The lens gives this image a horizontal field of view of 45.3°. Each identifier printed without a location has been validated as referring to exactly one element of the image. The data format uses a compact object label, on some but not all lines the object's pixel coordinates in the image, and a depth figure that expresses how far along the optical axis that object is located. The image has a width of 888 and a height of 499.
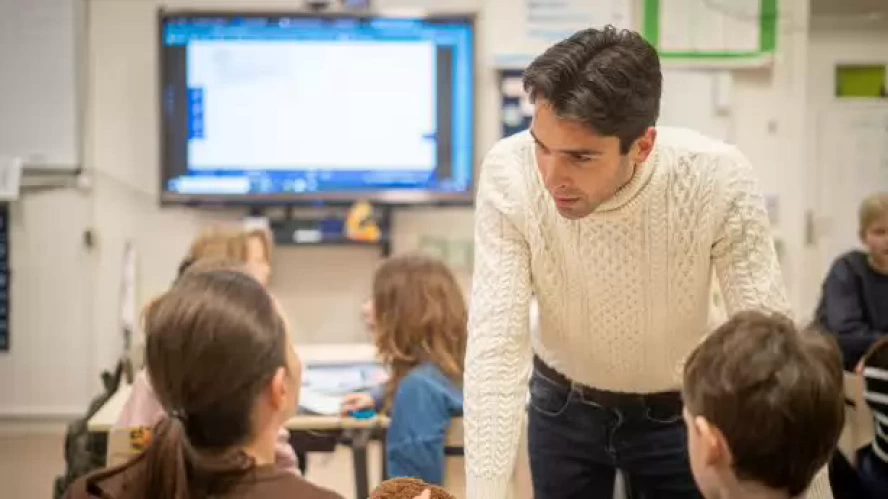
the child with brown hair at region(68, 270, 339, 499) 1.31
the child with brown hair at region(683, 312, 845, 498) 1.29
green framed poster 3.87
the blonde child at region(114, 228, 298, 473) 1.73
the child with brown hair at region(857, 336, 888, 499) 2.46
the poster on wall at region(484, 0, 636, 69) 3.84
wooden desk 2.64
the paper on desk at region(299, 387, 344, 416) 2.70
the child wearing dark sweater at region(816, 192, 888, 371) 3.63
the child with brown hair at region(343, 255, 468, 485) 2.44
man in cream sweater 1.40
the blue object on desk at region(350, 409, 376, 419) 2.67
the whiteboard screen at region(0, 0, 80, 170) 3.69
